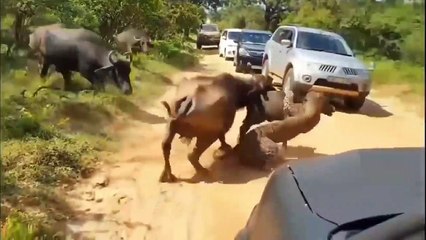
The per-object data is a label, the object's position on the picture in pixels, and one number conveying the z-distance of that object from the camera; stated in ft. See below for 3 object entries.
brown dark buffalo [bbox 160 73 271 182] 11.58
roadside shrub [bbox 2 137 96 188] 10.74
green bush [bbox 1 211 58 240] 8.65
